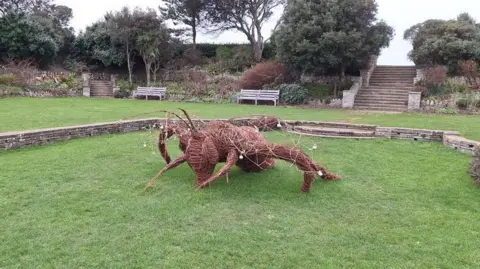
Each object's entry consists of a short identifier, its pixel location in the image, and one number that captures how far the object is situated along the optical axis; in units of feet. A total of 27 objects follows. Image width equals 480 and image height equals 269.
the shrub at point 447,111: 46.11
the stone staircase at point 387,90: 53.21
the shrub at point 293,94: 57.52
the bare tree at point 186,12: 88.58
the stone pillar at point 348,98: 54.03
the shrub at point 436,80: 52.78
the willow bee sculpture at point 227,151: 17.44
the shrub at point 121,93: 69.97
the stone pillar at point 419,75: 57.52
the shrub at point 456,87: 51.90
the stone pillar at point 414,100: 50.60
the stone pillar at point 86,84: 69.41
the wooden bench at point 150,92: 66.64
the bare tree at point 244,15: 86.22
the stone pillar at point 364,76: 61.93
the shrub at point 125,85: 72.08
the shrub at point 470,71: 52.26
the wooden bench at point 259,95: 58.54
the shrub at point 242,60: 77.92
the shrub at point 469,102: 47.03
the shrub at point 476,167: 18.85
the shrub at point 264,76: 63.26
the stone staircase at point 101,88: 71.67
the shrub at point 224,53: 84.30
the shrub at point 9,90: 58.44
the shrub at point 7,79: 61.36
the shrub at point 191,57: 84.17
